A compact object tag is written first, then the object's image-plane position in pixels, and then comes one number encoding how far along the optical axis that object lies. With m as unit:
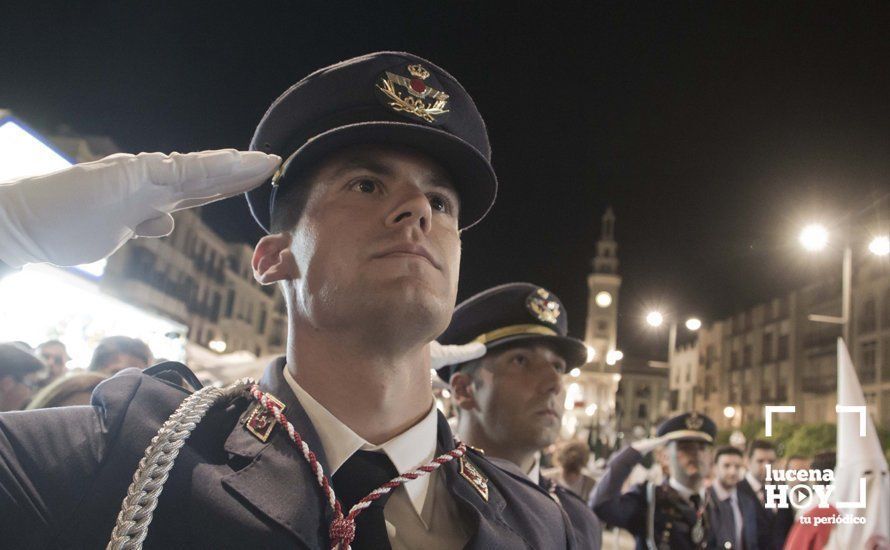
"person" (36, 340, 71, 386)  6.16
